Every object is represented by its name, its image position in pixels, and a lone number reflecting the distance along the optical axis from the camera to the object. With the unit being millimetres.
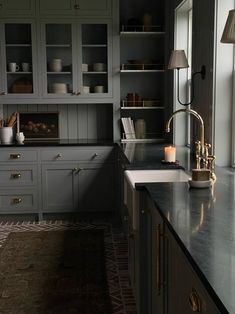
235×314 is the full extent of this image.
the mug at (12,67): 4570
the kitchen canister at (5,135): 4660
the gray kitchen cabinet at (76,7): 4496
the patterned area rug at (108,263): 2633
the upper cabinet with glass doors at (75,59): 4570
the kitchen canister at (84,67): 4638
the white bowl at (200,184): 2092
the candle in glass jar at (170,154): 2963
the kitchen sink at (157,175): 2793
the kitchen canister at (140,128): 4719
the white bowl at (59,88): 4641
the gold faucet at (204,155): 2256
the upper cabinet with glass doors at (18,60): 4551
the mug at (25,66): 4602
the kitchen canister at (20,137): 4633
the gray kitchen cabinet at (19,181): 4438
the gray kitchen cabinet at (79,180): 4480
